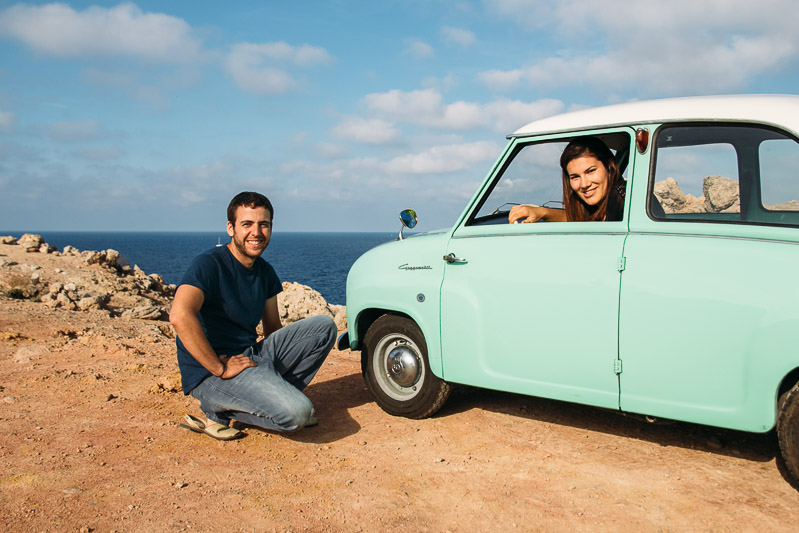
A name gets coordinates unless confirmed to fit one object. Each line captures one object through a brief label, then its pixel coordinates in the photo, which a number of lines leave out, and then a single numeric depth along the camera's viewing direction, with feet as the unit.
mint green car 10.42
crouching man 13.61
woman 13.05
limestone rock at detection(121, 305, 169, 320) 33.09
